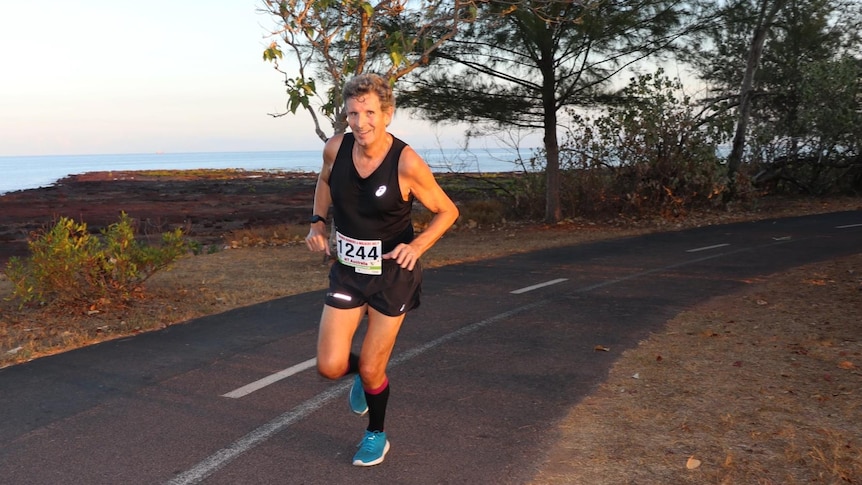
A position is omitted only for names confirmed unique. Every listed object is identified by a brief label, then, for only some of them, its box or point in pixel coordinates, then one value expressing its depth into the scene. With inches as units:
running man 160.7
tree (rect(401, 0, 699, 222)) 666.8
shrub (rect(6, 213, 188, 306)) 352.8
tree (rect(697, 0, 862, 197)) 873.5
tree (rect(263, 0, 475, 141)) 454.9
